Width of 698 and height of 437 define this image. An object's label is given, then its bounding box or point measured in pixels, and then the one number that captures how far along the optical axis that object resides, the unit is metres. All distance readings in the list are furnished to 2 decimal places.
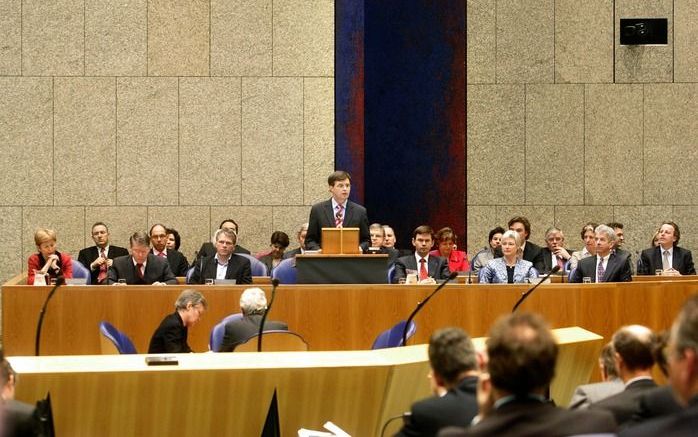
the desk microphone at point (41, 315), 8.47
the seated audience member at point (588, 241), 12.59
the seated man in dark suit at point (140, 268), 10.88
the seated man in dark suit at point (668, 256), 12.67
